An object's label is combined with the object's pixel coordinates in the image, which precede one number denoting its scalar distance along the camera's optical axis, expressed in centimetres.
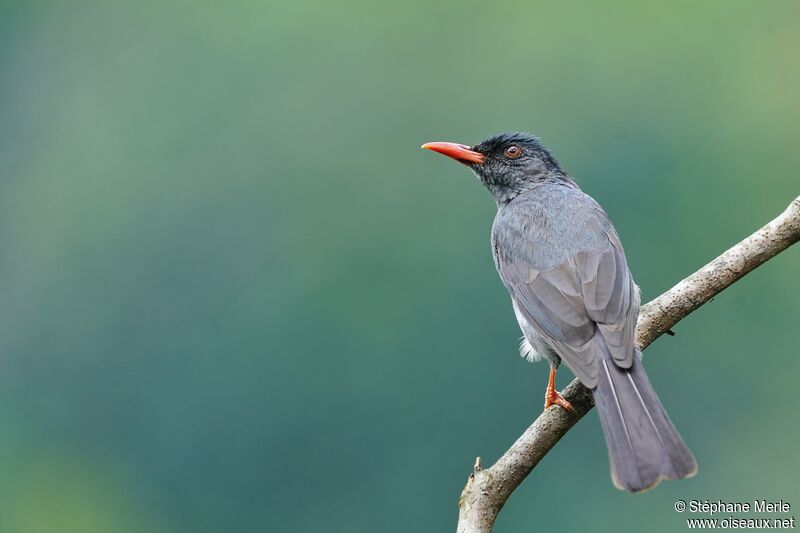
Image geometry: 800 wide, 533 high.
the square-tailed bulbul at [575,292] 611
